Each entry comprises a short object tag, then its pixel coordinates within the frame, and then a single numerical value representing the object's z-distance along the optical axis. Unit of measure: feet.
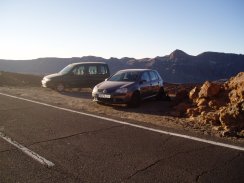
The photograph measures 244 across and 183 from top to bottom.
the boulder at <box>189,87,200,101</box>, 25.67
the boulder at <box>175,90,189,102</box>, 27.38
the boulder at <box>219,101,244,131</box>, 17.61
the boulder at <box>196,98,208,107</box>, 23.67
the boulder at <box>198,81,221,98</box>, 24.04
